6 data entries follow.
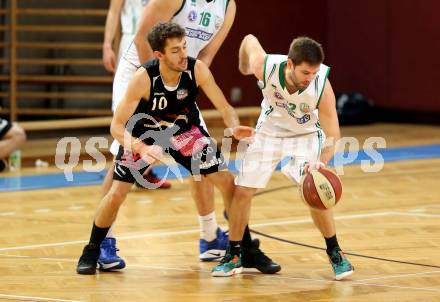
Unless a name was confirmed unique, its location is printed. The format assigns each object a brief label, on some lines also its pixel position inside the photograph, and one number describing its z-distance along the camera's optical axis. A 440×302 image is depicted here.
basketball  11.87
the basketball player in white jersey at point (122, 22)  17.52
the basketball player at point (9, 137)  19.92
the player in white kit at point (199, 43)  13.73
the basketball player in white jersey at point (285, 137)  12.41
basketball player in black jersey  12.45
